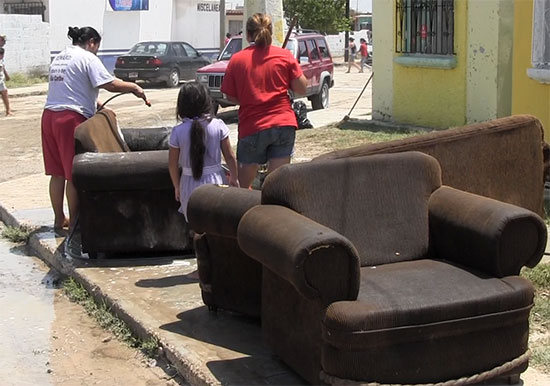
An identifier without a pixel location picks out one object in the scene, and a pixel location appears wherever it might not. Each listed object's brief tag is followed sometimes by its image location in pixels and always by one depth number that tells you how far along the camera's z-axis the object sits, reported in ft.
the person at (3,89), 60.95
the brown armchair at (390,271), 12.51
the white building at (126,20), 104.68
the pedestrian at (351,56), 116.06
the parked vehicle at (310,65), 61.62
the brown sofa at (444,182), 15.83
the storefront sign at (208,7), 123.90
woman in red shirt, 21.24
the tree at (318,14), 134.51
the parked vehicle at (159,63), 90.68
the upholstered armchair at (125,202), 21.61
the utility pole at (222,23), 113.75
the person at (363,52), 112.98
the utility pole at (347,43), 137.53
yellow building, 41.39
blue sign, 110.79
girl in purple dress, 19.38
